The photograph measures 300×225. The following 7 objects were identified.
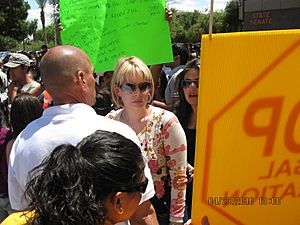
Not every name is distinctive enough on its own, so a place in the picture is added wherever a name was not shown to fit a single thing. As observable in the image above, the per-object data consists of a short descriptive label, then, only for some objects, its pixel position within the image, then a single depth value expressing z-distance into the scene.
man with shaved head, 1.23
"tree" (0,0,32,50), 30.45
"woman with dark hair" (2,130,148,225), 0.78
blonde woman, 1.70
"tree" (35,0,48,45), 40.52
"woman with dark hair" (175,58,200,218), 2.03
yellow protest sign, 1.31
